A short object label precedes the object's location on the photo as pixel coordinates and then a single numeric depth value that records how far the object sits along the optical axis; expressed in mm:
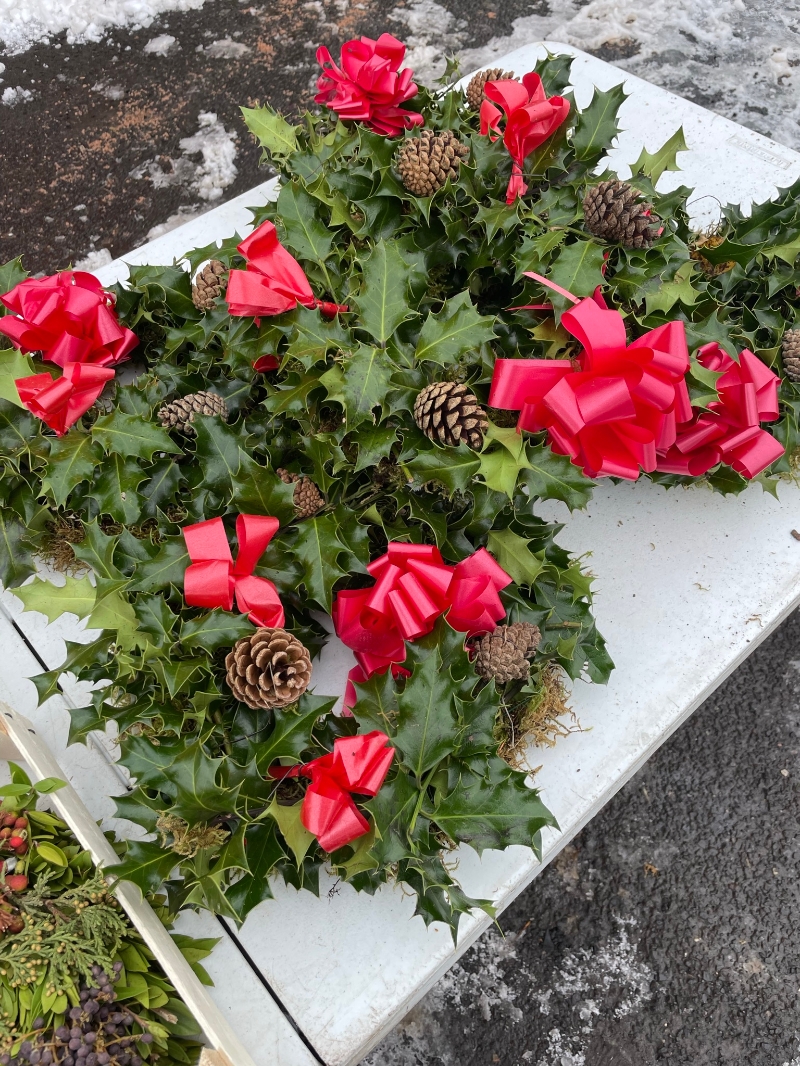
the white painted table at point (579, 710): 852
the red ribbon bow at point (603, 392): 869
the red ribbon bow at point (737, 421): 1009
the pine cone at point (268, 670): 812
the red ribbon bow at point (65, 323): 1027
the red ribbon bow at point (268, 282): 962
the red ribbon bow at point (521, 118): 1062
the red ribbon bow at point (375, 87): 1188
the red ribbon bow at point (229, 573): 852
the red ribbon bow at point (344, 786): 785
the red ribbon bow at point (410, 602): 857
